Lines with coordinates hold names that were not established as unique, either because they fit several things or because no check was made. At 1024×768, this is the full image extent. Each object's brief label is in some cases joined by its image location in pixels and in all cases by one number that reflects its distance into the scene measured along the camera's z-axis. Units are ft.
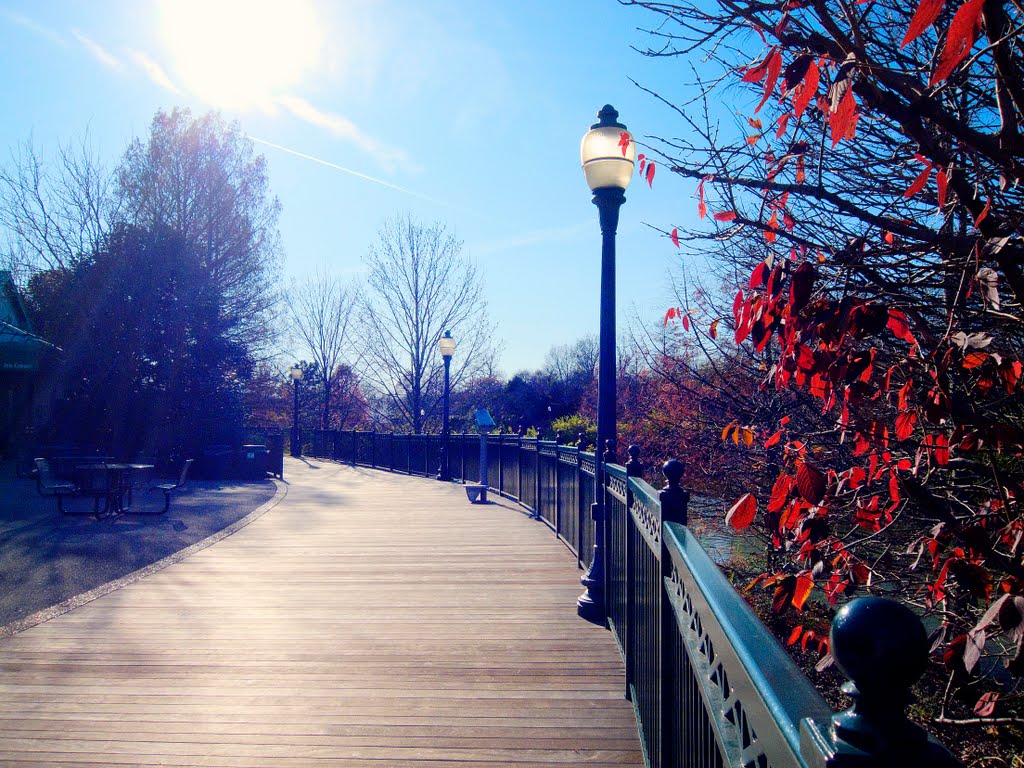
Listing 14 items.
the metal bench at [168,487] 42.03
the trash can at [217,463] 76.95
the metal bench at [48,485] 39.91
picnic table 40.61
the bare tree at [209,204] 78.07
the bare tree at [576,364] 200.23
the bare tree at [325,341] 152.46
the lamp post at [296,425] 110.22
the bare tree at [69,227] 73.20
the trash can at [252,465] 76.64
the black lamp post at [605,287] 21.11
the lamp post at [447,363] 71.75
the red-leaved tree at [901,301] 7.73
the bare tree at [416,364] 118.52
